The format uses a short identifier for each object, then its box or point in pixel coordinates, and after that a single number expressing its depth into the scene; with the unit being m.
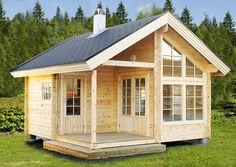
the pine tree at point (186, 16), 55.12
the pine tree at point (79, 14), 68.36
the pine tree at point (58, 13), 75.19
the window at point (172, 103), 11.50
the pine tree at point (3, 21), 46.54
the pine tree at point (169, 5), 55.77
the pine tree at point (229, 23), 51.78
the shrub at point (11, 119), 15.17
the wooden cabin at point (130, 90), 10.72
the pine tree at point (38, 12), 62.94
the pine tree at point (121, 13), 57.03
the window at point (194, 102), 12.04
